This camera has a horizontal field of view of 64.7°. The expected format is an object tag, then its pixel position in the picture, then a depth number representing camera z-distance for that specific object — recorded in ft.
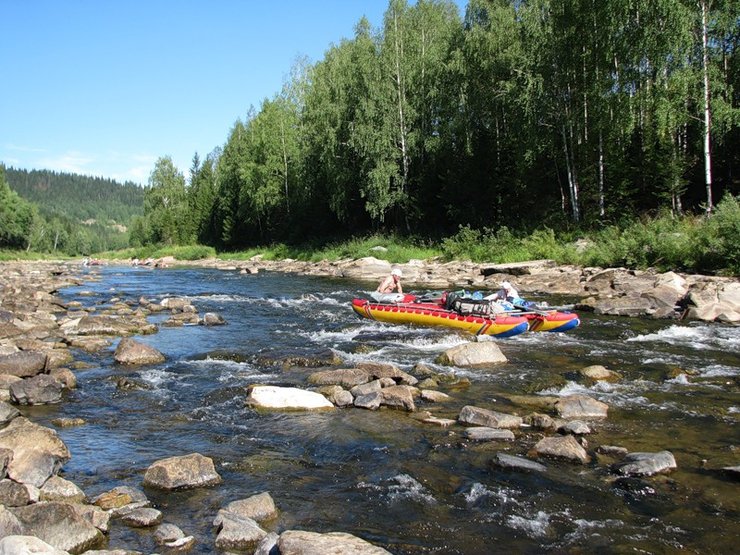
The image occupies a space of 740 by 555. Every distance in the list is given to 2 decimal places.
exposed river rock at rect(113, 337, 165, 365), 37.81
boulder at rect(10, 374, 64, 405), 29.09
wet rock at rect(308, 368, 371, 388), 32.35
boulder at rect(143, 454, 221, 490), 19.74
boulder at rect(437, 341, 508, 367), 37.52
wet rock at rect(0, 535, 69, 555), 12.80
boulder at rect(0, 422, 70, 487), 18.94
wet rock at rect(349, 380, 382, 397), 29.76
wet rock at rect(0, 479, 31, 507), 17.06
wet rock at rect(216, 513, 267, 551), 16.02
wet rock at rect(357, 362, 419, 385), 32.73
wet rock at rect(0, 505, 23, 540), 14.47
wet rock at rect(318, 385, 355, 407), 29.25
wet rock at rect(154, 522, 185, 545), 16.26
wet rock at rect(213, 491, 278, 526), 17.72
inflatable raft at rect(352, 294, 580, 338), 47.21
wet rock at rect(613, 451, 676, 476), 20.97
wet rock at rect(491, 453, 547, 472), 21.47
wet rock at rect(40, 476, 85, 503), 18.25
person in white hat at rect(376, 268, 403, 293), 62.11
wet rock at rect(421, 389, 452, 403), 29.91
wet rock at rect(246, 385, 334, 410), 28.71
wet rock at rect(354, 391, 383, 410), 28.73
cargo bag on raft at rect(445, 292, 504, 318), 48.16
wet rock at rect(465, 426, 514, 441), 24.57
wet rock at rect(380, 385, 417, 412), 28.55
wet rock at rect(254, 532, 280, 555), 15.12
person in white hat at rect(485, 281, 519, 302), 51.51
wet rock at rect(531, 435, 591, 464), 22.27
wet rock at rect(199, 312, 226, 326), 54.39
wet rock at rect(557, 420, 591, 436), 24.91
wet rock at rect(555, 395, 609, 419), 27.20
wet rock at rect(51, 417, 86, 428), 26.08
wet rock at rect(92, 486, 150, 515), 17.90
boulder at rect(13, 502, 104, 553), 15.39
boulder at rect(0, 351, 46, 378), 32.50
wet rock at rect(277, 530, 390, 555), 14.24
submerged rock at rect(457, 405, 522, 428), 25.95
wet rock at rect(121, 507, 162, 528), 17.15
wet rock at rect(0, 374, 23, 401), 29.17
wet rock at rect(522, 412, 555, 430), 25.67
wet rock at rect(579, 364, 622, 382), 33.81
